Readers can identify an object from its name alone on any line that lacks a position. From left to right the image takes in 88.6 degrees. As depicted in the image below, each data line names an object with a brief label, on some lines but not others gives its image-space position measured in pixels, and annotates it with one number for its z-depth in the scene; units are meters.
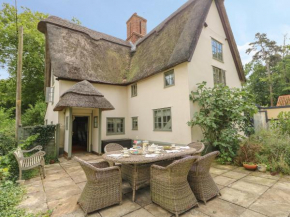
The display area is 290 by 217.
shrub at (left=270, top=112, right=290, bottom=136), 6.24
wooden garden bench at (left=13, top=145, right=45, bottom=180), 4.22
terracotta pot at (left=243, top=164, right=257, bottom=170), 4.96
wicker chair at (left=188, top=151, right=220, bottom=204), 2.91
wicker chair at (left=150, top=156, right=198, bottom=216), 2.53
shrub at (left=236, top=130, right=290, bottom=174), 4.75
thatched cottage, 7.12
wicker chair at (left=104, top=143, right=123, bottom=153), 4.34
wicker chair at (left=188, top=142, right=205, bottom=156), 3.97
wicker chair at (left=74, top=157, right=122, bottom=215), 2.67
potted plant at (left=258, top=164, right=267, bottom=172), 4.86
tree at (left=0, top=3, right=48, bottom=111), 15.46
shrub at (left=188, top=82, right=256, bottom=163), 6.07
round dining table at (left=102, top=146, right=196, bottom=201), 2.95
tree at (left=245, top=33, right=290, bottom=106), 20.91
